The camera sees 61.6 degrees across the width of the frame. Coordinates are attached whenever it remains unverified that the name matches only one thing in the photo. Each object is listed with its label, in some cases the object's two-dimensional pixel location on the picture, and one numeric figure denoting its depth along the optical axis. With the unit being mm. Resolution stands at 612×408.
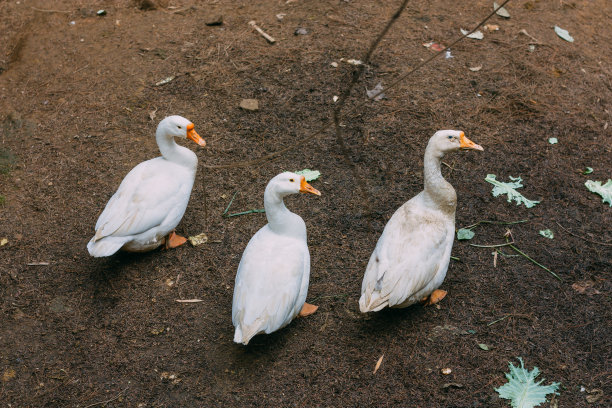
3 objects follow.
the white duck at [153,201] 3766
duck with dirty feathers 3422
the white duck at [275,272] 3293
